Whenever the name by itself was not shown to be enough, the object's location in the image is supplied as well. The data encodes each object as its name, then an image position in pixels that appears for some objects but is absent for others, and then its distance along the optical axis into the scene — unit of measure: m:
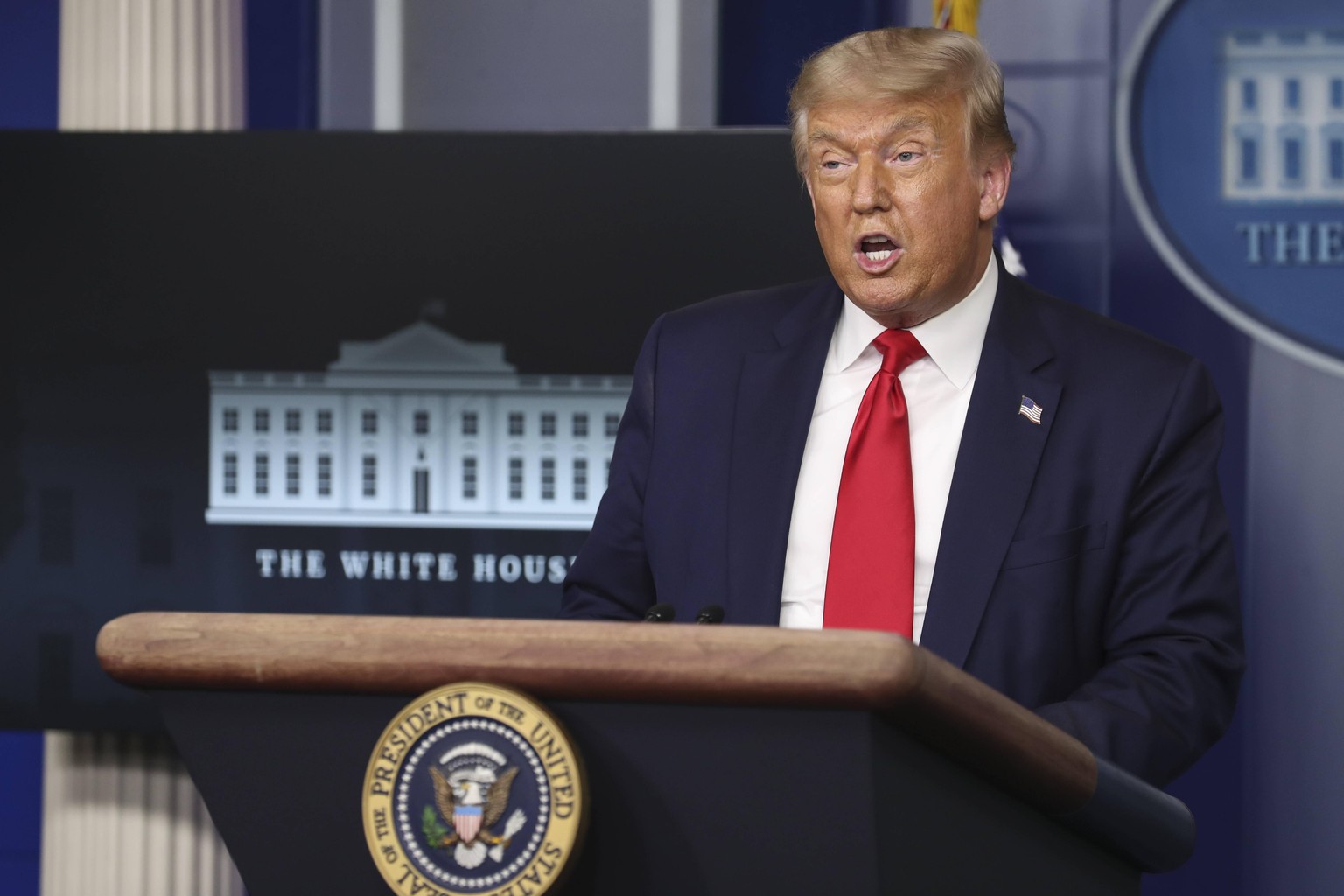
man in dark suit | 3.50
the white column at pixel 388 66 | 4.72
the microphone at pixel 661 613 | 3.20
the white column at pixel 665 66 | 4.63
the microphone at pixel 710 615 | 3.20
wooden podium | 2.98
